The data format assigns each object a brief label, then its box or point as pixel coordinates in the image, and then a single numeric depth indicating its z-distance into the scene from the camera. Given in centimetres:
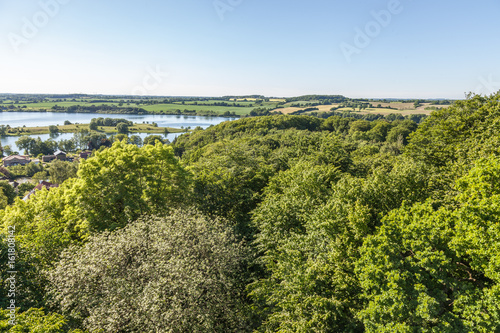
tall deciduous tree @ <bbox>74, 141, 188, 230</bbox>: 2023
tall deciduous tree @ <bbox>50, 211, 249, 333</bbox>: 1238
